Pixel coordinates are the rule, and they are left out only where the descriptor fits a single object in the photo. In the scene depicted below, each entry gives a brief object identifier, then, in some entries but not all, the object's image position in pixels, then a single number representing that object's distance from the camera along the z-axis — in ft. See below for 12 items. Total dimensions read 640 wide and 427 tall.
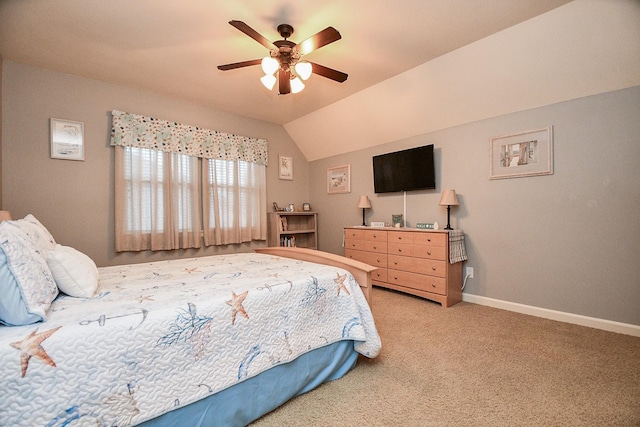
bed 3.17
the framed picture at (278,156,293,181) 16.39
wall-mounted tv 11.84
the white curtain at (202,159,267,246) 13.34
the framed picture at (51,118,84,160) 10.12
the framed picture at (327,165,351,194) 15.67
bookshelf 15.25
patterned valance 11.20
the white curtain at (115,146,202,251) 11.19
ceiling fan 6.73
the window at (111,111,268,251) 11.30
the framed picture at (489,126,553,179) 9.09
